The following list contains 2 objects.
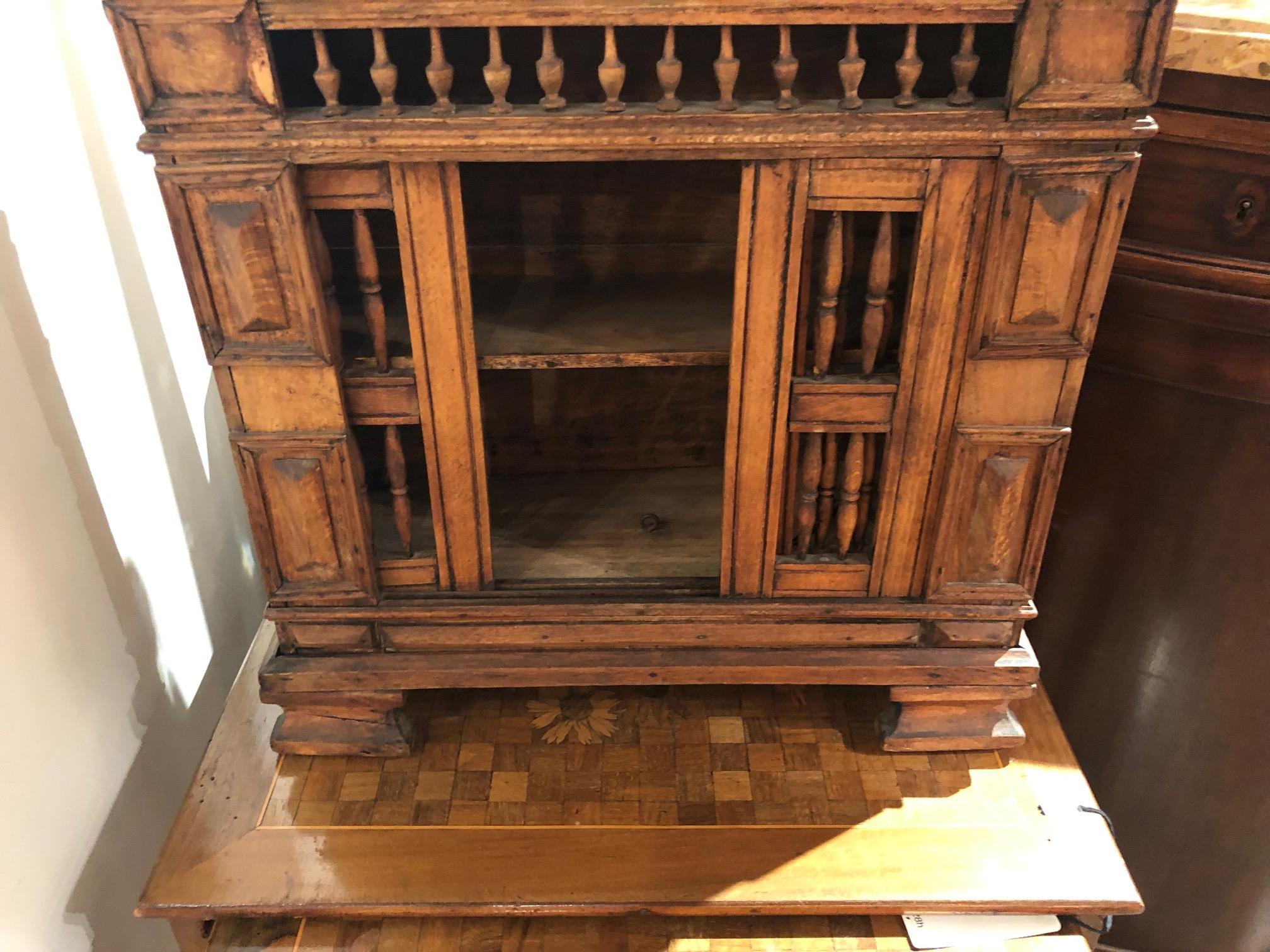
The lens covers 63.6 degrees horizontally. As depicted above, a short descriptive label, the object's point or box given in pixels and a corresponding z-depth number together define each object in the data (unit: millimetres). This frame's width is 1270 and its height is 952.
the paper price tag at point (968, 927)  1062
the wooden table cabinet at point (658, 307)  880
